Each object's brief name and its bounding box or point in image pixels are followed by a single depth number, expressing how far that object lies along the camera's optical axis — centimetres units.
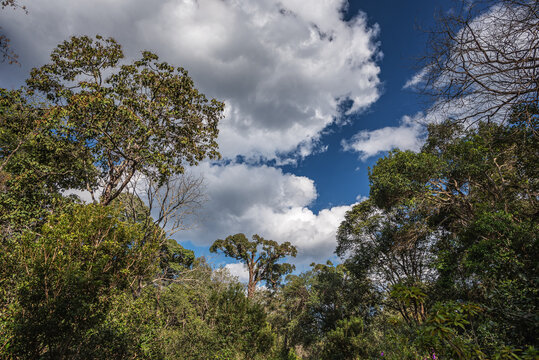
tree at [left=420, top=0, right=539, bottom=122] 273
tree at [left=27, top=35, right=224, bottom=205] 830
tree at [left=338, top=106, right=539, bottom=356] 546
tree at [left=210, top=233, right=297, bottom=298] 2772
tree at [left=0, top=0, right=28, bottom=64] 354
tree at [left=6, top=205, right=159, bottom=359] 403
